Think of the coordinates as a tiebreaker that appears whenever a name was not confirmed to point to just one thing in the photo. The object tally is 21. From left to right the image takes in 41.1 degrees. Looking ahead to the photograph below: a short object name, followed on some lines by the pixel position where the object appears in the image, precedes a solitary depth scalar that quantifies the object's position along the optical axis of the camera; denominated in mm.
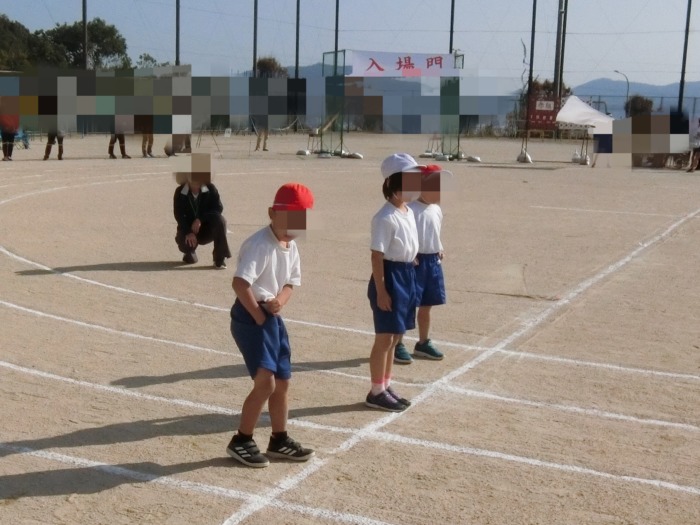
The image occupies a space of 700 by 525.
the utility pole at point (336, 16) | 55750
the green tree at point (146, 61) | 49947
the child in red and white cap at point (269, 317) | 4930
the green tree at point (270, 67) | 58812
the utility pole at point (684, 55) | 52250
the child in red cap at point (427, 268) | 7160
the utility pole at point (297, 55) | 54531
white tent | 31319
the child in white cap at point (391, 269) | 6082
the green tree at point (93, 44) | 54219
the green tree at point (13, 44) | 45312
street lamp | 58812
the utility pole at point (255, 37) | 52969
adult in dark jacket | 11281
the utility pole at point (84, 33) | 40594
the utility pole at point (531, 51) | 51312
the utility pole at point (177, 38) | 48094
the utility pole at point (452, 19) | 54844
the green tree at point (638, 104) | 56781
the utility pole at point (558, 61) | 48600
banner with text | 32938
